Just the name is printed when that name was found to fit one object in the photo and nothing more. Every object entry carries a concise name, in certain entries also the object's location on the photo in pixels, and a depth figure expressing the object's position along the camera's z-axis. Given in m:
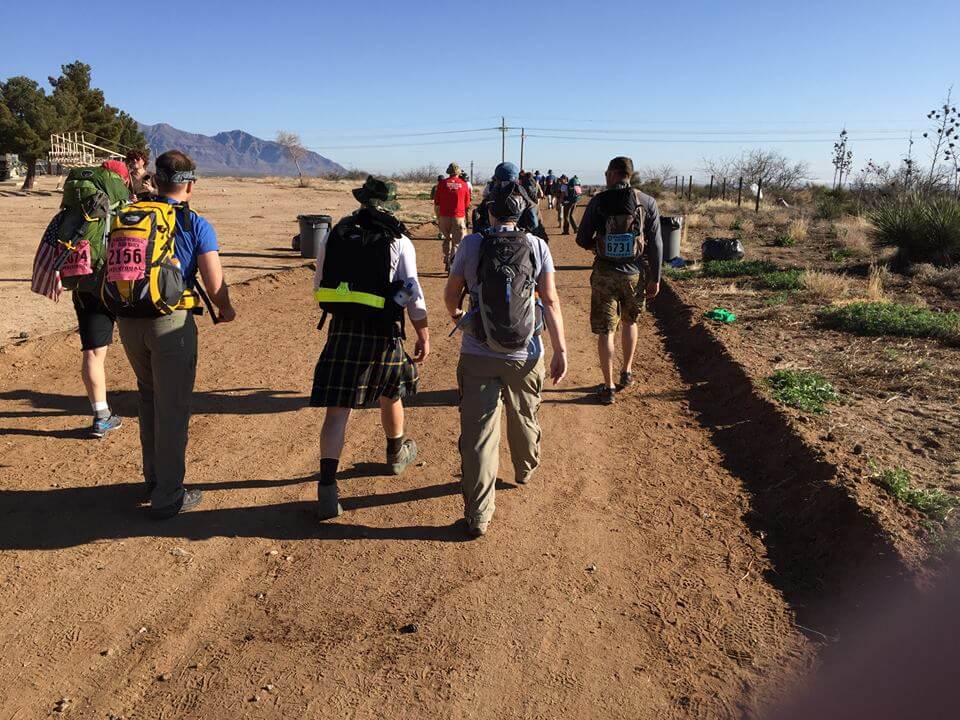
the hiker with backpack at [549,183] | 26.73
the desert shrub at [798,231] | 18.75
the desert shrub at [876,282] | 10.42
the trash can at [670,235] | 14.77
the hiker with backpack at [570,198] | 21.08
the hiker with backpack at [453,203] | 12.28
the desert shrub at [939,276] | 11.62
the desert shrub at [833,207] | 25.66
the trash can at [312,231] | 14.68
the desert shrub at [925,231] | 13.43
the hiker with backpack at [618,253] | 6.09
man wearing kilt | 4.00
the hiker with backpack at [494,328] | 3.94
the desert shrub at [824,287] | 10.73
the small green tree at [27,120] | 33.31
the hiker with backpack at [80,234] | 4.61
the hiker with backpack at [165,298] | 3.87
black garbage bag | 15.09
